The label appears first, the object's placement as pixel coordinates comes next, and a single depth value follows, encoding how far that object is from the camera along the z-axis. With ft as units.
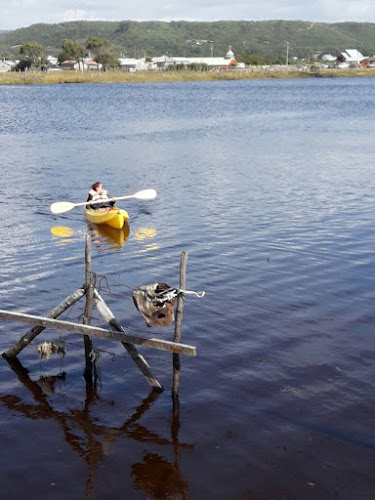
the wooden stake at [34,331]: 37.50
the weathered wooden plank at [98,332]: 34.24
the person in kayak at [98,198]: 82.02
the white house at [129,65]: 645.51
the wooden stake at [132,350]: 36.55
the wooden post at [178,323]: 35.07
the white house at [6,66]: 598.51
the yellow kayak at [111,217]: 78.54
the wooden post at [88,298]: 36.86
